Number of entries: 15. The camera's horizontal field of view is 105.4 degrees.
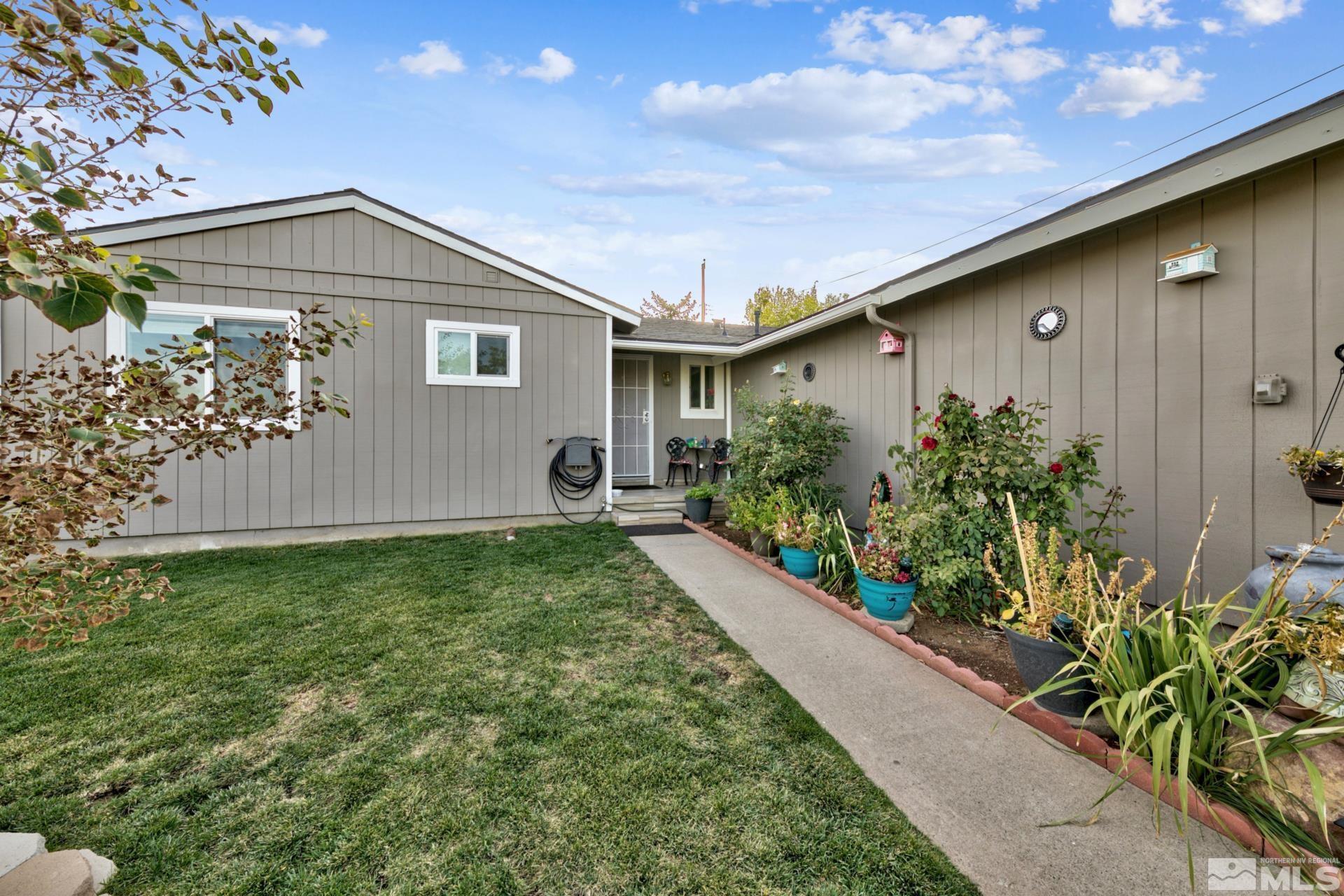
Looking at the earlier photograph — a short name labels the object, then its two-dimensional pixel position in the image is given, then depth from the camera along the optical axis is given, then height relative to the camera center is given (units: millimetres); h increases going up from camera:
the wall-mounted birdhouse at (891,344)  4980 +958
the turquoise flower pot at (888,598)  3162 -977
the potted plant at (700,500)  6336 -719
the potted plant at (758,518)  4773 -736
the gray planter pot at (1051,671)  2148 -987
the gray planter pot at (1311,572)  2000 -520
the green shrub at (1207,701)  1523 -875
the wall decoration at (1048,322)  3629 +862
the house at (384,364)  4875 +870
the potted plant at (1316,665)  1502 -694
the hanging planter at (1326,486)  2230 -200
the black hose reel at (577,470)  6215 -329
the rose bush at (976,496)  2945 -335
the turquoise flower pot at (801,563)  4160 -994
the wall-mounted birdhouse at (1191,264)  2793 +988
